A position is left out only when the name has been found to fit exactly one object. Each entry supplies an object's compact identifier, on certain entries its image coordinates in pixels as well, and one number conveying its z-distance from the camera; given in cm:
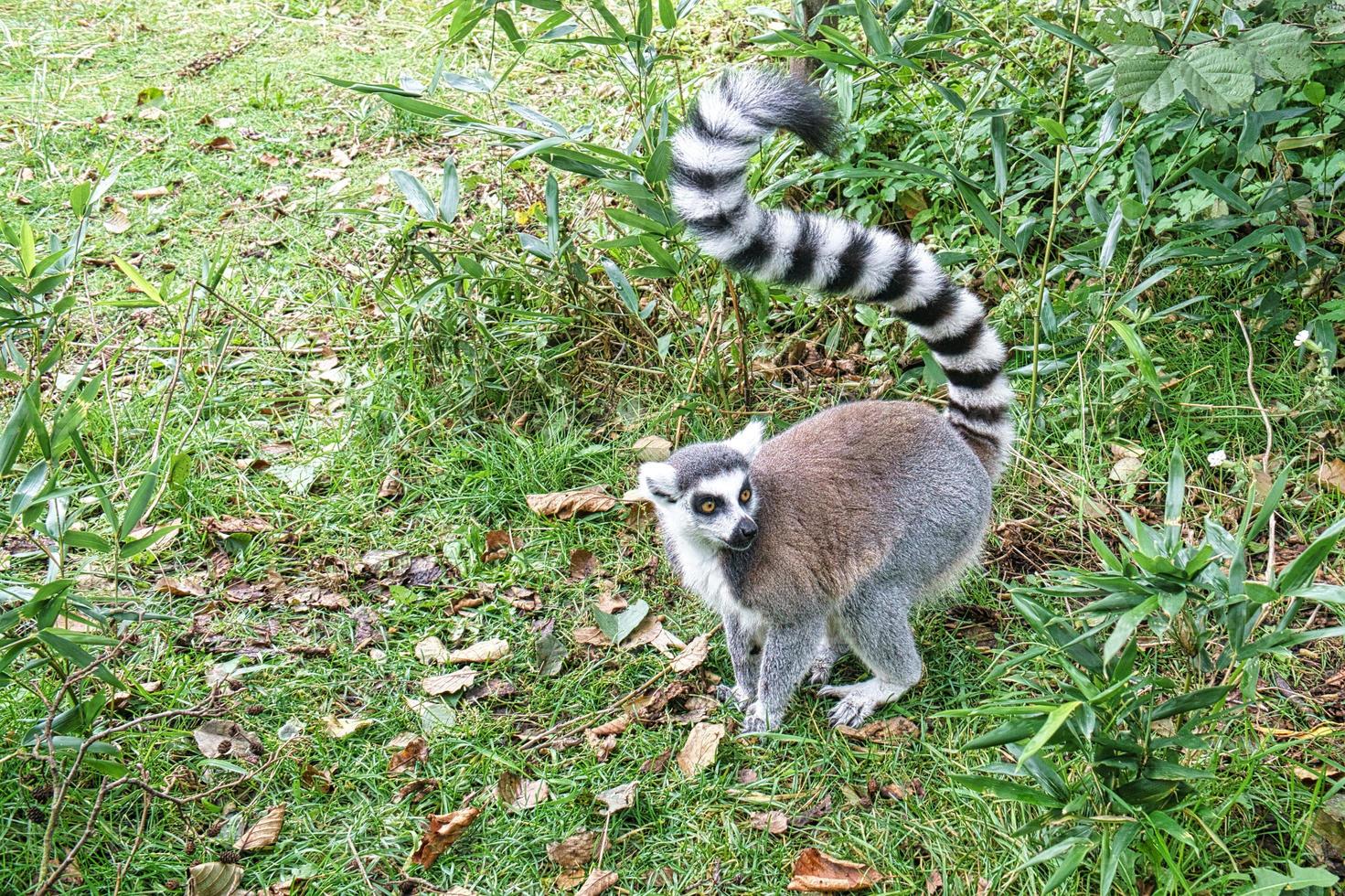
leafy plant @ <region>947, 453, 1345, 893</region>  191
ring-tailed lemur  274
